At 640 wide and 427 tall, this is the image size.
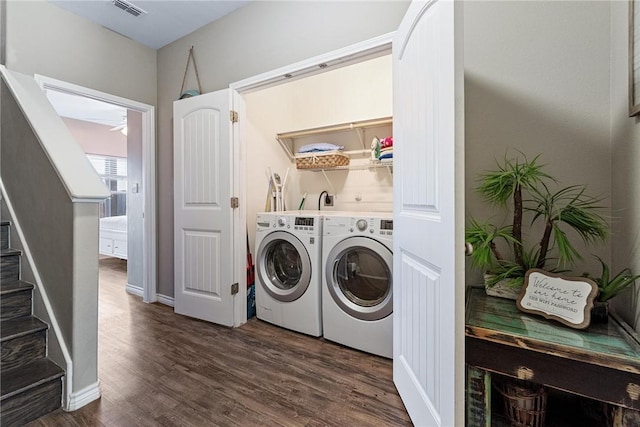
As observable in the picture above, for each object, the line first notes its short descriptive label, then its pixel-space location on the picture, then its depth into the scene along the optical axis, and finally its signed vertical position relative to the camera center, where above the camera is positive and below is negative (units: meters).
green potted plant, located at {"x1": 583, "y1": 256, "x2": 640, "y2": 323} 1.00 -0.30
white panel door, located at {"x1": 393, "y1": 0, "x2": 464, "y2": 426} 0.89 -0.01
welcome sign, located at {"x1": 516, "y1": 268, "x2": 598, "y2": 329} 0.99 -0.33
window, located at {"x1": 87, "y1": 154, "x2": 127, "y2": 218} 5.90 +0.74
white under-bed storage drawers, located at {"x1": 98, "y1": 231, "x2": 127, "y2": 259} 4.52 -0.56
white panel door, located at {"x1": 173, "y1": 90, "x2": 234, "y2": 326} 2.32 +0.03
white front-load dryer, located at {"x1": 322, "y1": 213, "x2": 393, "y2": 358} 1.80 -0.50
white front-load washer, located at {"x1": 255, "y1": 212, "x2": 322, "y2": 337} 2.09 -0.49
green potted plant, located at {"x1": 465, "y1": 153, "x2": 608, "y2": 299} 1.15 -0.05
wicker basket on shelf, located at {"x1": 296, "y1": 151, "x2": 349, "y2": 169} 2.66 +0.50
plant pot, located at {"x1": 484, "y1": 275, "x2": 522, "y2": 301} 1.24 -0.37
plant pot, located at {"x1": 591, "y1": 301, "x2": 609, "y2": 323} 1.02 -0.38
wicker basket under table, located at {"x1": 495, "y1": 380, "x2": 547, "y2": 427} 1.06 -0.75
